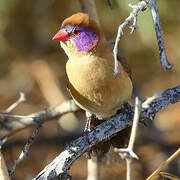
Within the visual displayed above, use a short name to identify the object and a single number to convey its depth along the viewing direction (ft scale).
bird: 18.10
